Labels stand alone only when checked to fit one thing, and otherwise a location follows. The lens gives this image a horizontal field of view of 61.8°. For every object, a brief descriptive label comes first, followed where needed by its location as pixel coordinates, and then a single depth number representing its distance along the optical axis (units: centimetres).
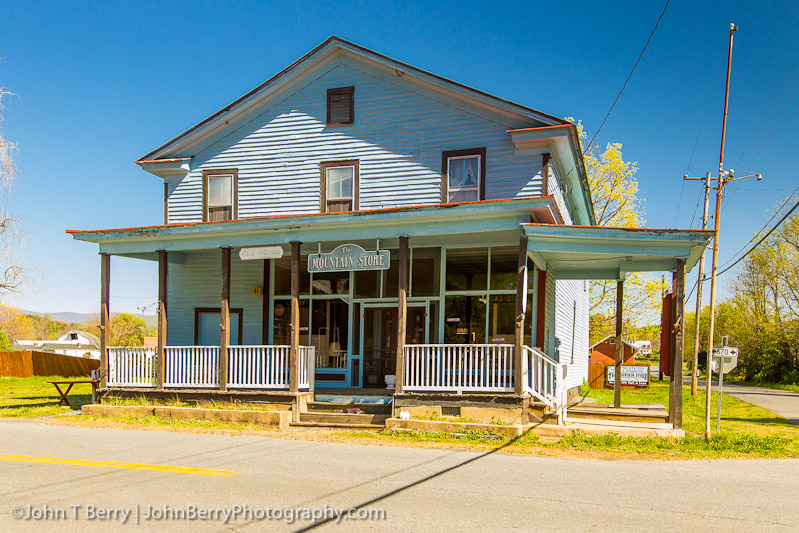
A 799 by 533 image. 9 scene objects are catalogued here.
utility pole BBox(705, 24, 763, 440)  2571
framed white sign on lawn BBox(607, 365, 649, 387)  2680
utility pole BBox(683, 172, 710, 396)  2860
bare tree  2612
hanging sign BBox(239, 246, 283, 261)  1602
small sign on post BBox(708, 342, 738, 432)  1334
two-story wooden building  1439
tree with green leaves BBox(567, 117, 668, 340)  3512
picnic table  1753
